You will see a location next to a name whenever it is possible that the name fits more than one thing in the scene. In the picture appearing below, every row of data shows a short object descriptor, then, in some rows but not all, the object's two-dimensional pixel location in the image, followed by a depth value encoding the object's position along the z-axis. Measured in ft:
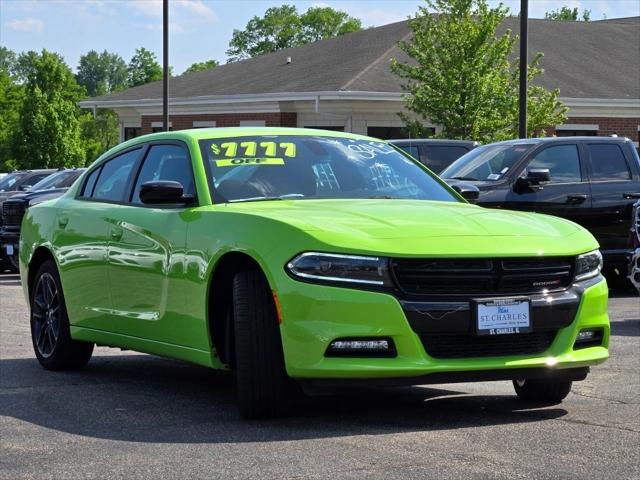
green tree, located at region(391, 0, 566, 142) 107.04
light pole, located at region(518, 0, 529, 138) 78.64
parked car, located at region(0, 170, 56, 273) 85.16
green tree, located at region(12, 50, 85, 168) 233.76
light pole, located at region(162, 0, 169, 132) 108.27
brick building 118.11
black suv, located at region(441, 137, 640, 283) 52.26
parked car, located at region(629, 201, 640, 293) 41.19
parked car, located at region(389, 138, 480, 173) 66.33
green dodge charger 21.98
